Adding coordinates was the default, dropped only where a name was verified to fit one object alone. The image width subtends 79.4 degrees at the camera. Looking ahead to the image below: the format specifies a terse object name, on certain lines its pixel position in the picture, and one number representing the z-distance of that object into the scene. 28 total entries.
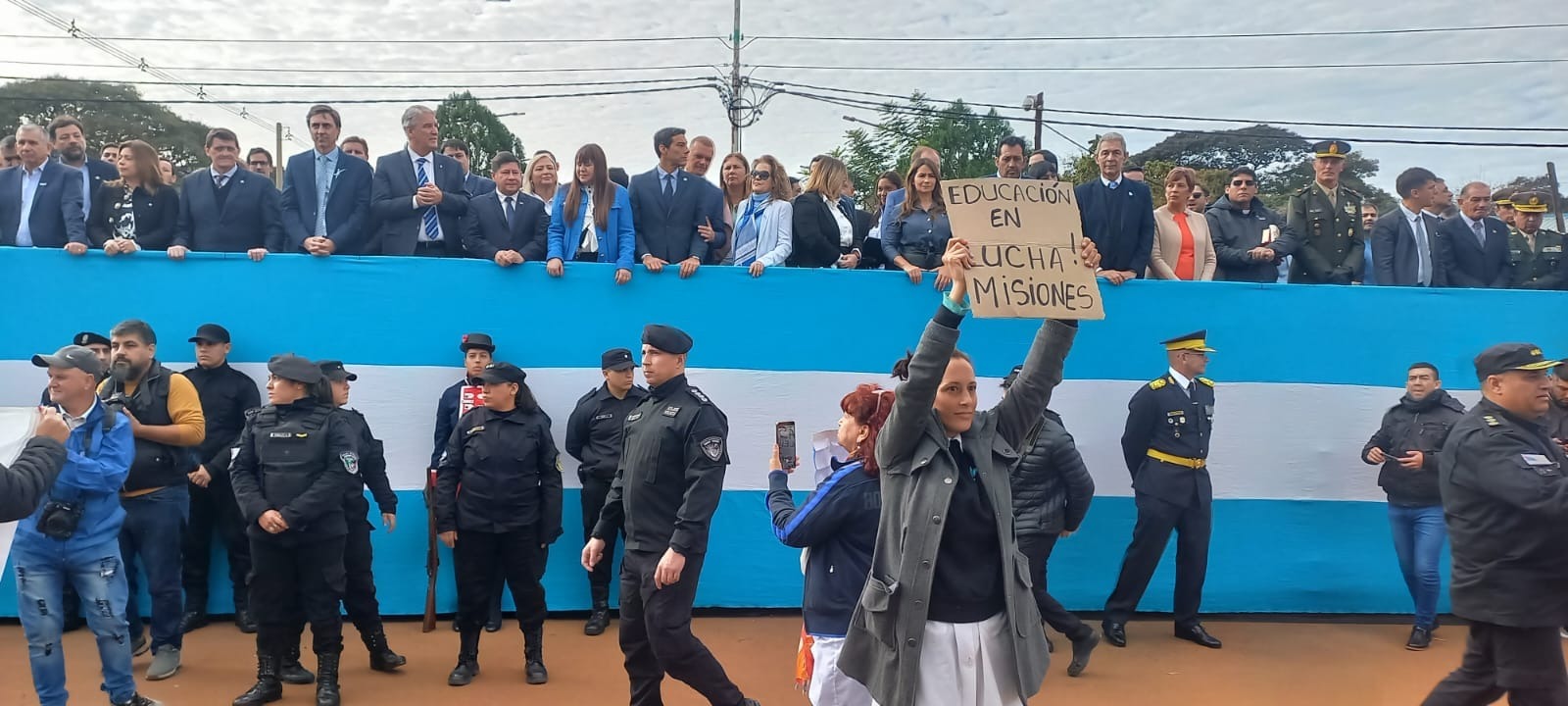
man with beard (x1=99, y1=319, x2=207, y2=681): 4.74
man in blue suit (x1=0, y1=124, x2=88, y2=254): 5.82
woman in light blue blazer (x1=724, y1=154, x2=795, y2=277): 6.09
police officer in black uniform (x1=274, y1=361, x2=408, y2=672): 4.86
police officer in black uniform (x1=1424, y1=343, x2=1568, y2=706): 3.38
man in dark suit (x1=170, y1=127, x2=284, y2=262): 5.84
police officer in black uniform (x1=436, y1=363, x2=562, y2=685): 4.78
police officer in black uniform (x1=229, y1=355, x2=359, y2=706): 4.37
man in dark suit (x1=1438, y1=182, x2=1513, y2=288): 6.61
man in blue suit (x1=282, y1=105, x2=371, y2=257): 5.85
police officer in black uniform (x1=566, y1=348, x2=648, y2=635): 5.40
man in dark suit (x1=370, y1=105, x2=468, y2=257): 5.89
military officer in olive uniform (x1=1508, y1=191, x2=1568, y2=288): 7.02
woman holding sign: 2.56
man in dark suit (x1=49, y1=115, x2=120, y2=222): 6.02
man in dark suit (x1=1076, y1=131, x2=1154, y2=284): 6.20
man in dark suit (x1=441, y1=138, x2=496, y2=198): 7.02
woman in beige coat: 6.45
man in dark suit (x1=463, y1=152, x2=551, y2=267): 6.00
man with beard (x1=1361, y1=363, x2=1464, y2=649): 5.49
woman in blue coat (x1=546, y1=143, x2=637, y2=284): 5.93
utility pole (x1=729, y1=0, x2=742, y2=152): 23.73
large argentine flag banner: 5.53
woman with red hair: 3.10
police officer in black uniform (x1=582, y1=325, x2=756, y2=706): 3.88
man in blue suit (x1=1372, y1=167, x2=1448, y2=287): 6.61
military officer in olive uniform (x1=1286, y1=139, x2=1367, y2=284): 6.57
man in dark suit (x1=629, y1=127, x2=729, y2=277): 6.13
